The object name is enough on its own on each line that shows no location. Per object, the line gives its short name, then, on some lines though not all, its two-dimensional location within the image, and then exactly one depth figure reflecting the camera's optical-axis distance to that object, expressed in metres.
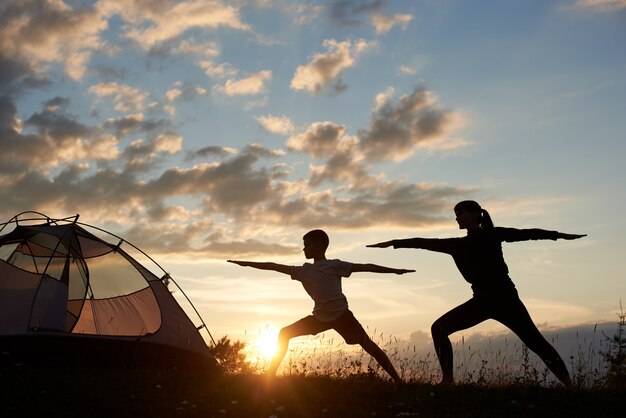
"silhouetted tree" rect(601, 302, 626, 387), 10.48
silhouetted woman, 10.01
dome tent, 11.91
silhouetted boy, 10.37
